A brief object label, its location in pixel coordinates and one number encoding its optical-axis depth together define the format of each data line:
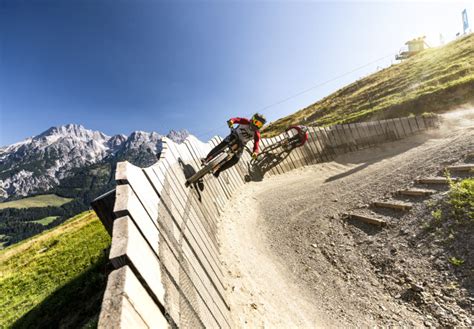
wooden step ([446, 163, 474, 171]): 5.82
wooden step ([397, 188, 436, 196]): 5.79
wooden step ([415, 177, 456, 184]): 5.86
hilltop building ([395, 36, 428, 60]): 65.38
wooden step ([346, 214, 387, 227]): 5.70
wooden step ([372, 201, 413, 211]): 5.75
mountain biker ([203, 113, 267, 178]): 8.34
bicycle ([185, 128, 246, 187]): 5.99
